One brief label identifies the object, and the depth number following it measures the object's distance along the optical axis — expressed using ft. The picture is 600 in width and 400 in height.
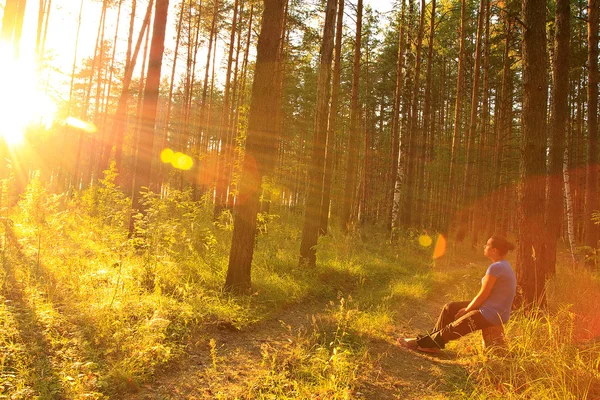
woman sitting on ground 14.32
